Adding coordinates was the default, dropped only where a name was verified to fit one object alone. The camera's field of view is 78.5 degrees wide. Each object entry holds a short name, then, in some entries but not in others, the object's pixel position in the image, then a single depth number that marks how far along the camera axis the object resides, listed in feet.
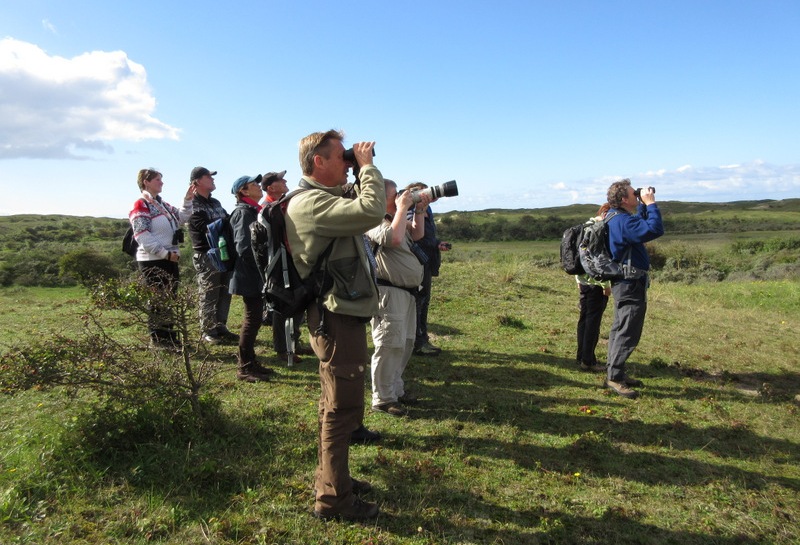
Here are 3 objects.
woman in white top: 19.70
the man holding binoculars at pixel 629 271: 17.53
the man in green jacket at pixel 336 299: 9.59
